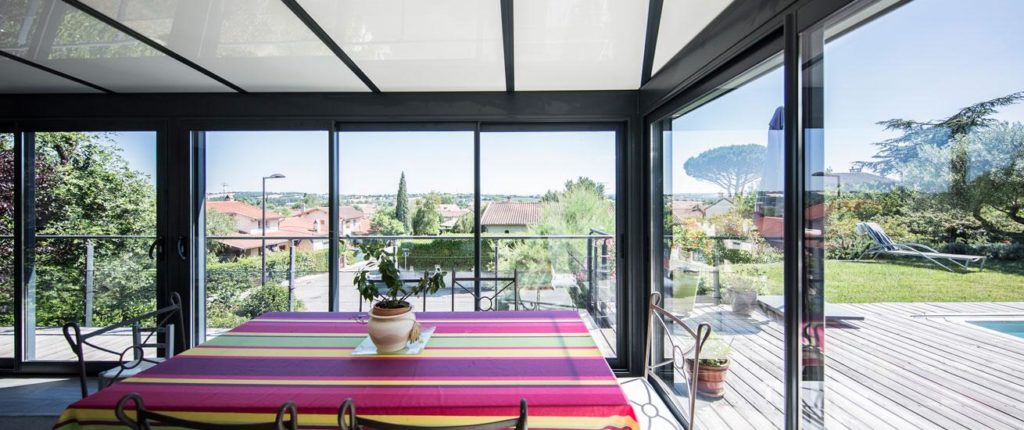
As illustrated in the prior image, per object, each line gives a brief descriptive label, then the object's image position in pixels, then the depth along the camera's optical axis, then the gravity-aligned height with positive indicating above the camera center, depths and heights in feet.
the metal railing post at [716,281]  7.08 -1.09
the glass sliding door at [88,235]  10.52 -0.47
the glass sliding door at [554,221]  10.69 -0.13
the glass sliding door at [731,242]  5.65 -0.43
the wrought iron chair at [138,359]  7.18 -2.56
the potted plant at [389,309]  5.47 -1.23
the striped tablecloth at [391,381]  4.06 -1.81
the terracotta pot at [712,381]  7.04 -2.85
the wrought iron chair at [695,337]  5.10 -1.50
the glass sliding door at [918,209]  3.06 +0.06
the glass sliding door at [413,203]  10.57 +0.33
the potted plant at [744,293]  6.12 -1.17
